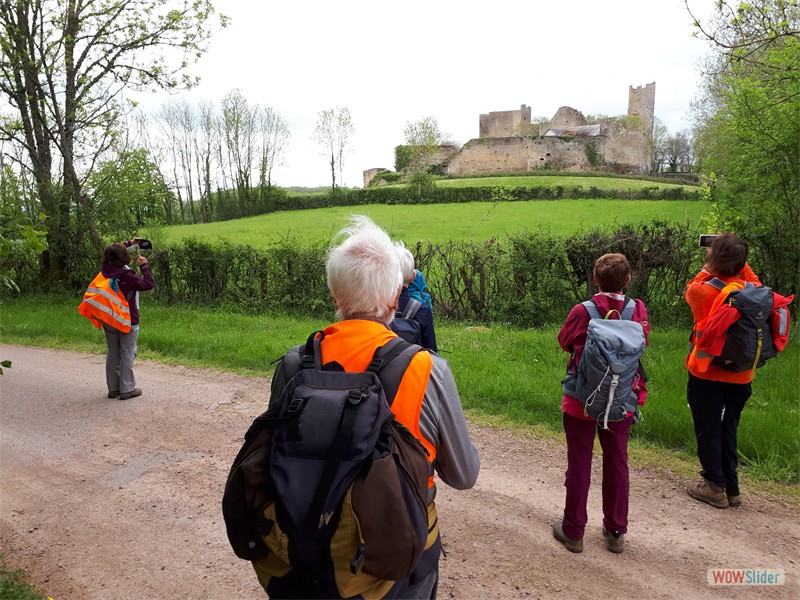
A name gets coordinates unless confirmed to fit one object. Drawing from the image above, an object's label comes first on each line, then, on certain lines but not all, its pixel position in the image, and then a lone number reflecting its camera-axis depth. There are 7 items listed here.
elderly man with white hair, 1.83
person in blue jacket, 3.89
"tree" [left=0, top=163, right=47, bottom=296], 3.37
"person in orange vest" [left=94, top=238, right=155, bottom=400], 6.32
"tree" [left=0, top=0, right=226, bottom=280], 13.75
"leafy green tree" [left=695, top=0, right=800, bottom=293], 8.28
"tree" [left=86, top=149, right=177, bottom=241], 14.90
